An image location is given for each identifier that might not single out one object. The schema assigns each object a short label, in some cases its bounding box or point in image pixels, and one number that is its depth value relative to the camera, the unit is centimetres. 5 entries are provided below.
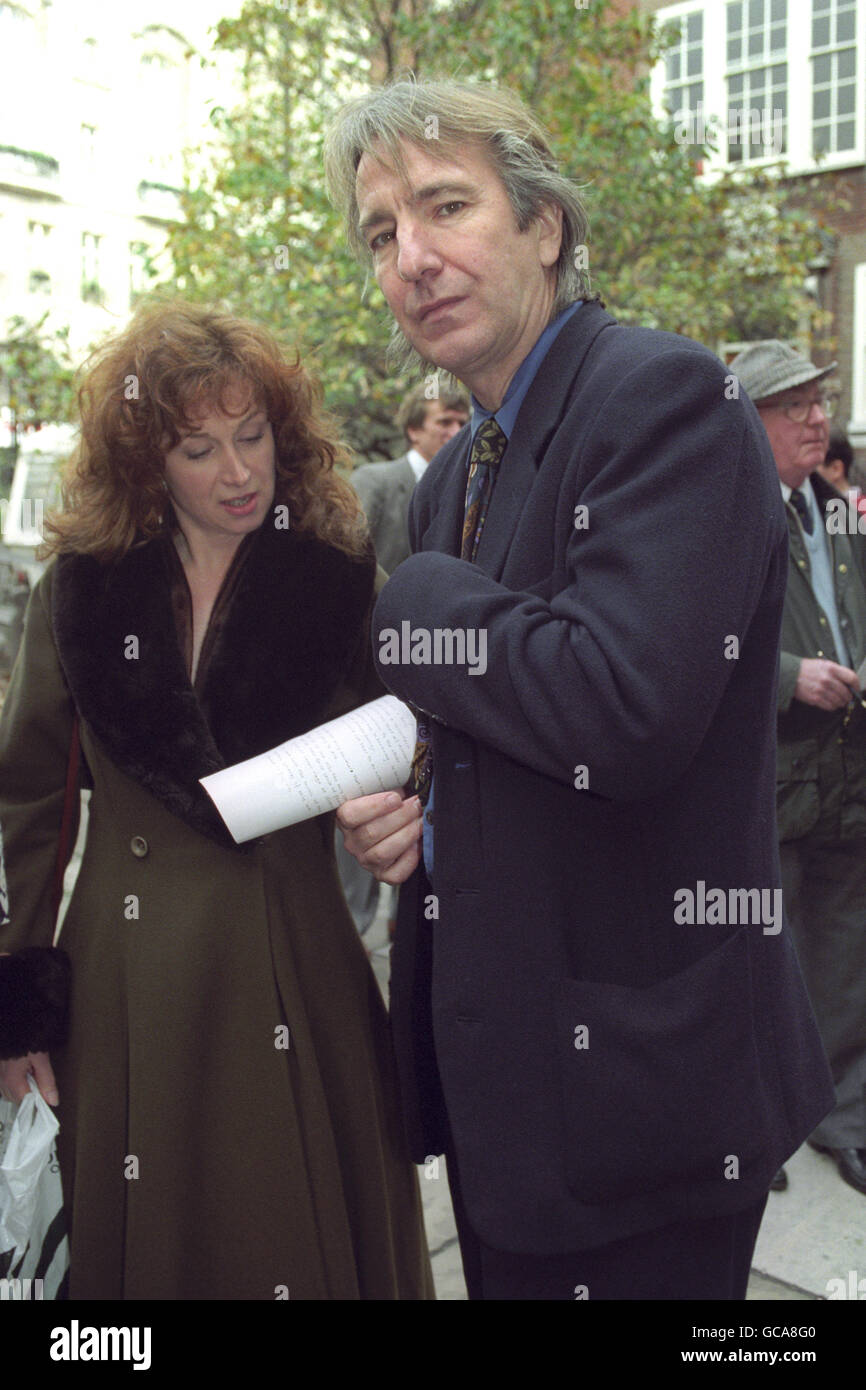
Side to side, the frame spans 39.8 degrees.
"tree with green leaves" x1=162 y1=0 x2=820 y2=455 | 804
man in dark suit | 118
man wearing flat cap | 306
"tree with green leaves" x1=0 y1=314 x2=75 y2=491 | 903
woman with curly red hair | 195
